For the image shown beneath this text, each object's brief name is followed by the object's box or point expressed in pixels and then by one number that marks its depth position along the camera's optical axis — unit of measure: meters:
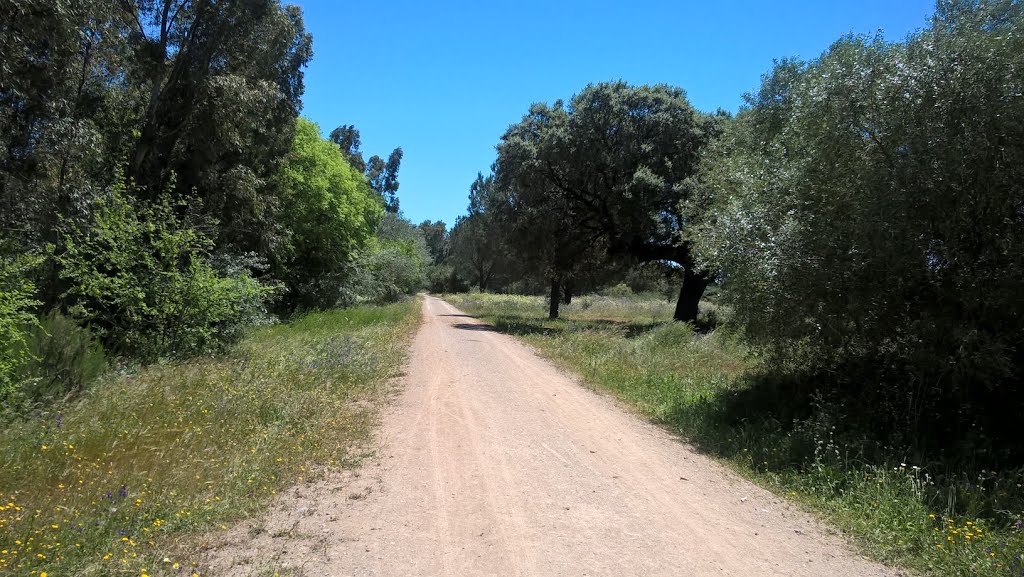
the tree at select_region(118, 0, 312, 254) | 15.24
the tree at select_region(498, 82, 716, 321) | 22.31
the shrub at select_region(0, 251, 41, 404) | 6.22
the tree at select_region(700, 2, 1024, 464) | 6.62
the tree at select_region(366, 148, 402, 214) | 81.44
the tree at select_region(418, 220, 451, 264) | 115.94
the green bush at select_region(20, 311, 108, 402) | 7.00
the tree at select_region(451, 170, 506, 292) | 67.44
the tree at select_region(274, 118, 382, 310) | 26.75
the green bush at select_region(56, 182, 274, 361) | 10.20
